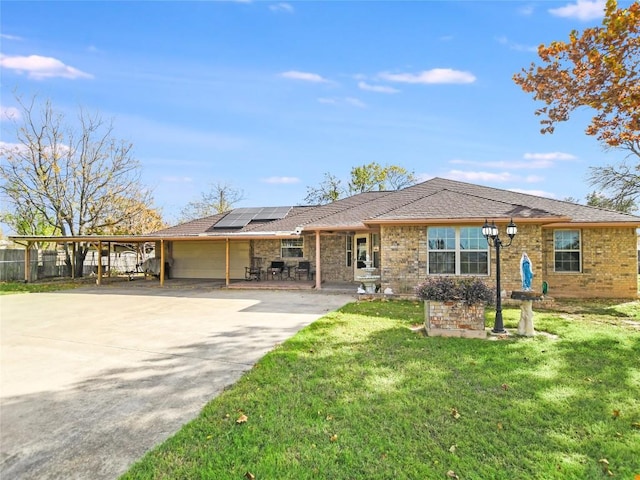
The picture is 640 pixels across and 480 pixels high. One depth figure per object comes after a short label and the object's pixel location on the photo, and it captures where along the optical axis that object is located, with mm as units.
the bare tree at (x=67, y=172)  20422
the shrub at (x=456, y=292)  6188
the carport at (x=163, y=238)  13742
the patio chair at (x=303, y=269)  16297
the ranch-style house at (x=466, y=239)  10375
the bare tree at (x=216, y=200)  36906
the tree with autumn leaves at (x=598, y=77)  7406
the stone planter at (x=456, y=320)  6285
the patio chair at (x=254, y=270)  16891
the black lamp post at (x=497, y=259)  6605
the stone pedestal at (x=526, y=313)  6355
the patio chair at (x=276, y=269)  16859
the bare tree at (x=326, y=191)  34594
